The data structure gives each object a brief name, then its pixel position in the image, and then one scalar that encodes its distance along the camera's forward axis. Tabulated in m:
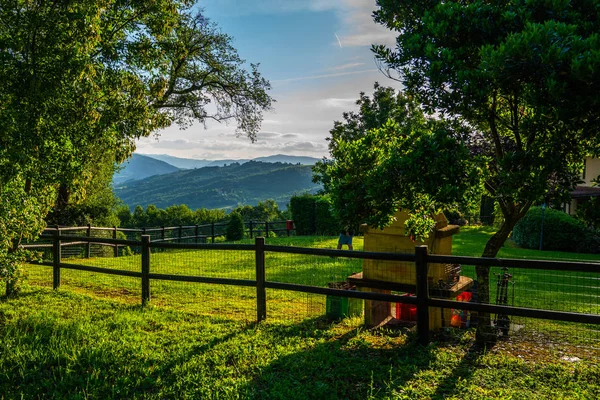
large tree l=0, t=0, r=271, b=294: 7.60
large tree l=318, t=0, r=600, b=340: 3.71
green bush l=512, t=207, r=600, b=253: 18.44
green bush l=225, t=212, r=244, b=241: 24.89
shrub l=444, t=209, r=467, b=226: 27.66
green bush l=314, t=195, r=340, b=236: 26.16
